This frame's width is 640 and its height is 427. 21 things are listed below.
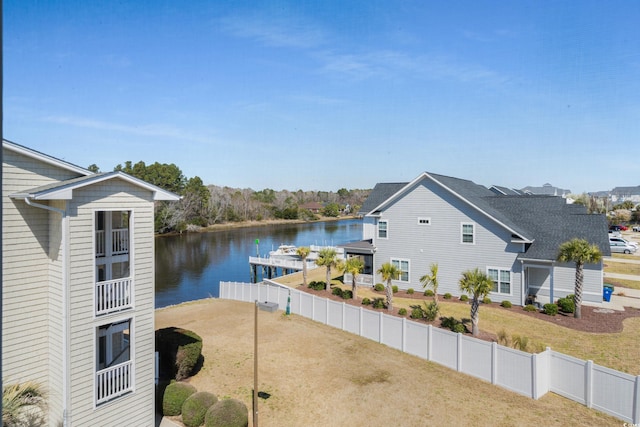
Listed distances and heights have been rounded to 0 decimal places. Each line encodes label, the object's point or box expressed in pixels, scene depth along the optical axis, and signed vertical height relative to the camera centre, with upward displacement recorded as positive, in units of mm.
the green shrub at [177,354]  15789 -5314
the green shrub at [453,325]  19750 -5413
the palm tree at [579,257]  22281 -2268
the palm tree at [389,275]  23516 -3451
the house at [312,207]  144750 +2678
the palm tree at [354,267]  25797 -3290
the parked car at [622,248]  47906 -3842
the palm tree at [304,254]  31734 -2996
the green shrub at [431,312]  21969 -5169
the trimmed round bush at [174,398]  13516 -5988
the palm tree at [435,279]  23375 -3587
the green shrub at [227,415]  12203 -5939
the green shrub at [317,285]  30306 -5207
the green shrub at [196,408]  12734 -5991
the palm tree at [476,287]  19238 -3378
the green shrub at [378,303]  25258 -5444
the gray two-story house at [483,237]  25828 -1514
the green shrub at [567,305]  23688 -5134
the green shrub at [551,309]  23406 -5304
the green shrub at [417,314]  22422 -5339
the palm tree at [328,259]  28953 -3121
